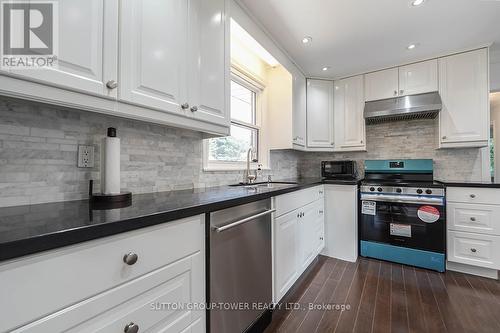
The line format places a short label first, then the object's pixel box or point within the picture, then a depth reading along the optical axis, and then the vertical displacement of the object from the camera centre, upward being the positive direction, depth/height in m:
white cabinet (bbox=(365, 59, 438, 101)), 2.71 +1.13
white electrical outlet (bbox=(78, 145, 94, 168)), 1.11 +0.06
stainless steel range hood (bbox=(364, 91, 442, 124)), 2.60 +0.74
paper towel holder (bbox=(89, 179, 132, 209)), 0.97 -0.15
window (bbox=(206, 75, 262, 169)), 2.13 +0.42
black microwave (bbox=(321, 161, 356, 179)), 3.04 -0.02
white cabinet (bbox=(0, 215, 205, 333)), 0.52 -0.35
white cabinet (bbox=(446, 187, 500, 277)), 2.22 -0.63
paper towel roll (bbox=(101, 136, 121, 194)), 1.09 +0.00
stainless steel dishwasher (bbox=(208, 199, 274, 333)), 1.10 -0.55
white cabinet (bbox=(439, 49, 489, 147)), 2.45 +0.80
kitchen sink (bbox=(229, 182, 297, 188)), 2.14 -0.17
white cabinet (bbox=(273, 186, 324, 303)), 1.65 -0.60
